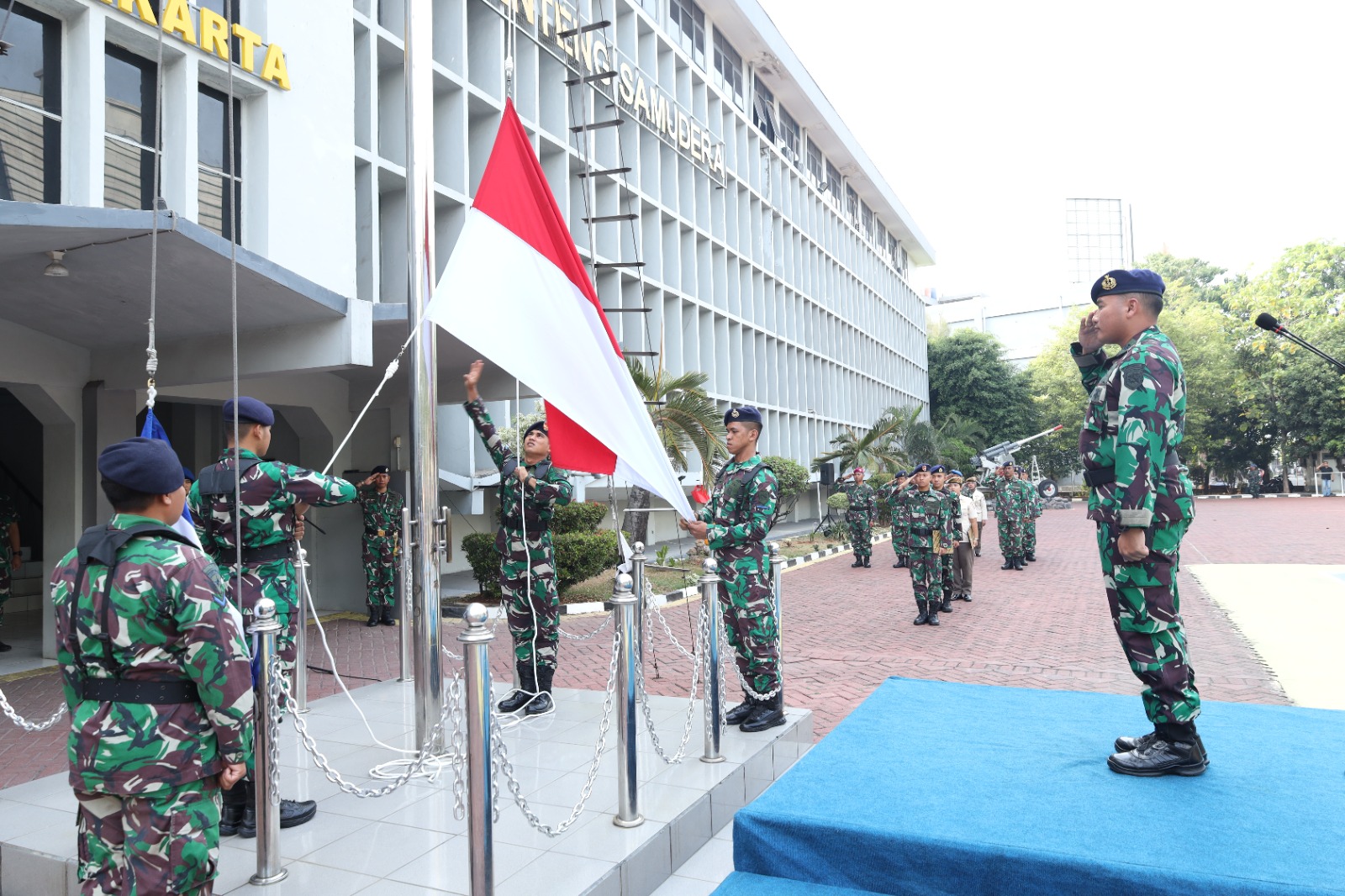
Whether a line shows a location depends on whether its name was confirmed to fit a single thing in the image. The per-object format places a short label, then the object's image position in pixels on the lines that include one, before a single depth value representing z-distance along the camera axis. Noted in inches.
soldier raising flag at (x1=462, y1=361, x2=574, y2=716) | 231.0
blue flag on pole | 148.4
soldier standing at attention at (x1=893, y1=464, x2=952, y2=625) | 422.6
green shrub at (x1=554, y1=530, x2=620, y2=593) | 476.4
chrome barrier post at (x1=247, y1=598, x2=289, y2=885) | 134.3
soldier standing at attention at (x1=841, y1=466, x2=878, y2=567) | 708.7
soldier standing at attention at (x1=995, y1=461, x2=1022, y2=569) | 642.8
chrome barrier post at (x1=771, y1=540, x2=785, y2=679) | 211.5
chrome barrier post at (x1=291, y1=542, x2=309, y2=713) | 236.8
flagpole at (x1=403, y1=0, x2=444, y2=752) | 179.5
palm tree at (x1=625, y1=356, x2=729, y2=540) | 538.0
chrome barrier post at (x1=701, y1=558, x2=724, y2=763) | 189.5
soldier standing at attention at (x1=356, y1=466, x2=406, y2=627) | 441.7
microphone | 194.7
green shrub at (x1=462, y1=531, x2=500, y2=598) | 476.1
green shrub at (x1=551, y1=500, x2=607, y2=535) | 495.8
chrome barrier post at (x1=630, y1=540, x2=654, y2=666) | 204.1
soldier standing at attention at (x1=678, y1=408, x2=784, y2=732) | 212.1
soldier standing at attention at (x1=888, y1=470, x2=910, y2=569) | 542.6
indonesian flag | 161.2
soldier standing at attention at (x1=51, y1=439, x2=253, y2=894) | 100.1
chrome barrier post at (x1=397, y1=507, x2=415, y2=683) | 191.2
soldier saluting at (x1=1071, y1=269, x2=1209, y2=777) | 143.1
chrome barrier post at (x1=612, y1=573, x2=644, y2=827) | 153.3
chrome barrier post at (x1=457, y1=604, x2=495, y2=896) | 115.3
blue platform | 116.1
